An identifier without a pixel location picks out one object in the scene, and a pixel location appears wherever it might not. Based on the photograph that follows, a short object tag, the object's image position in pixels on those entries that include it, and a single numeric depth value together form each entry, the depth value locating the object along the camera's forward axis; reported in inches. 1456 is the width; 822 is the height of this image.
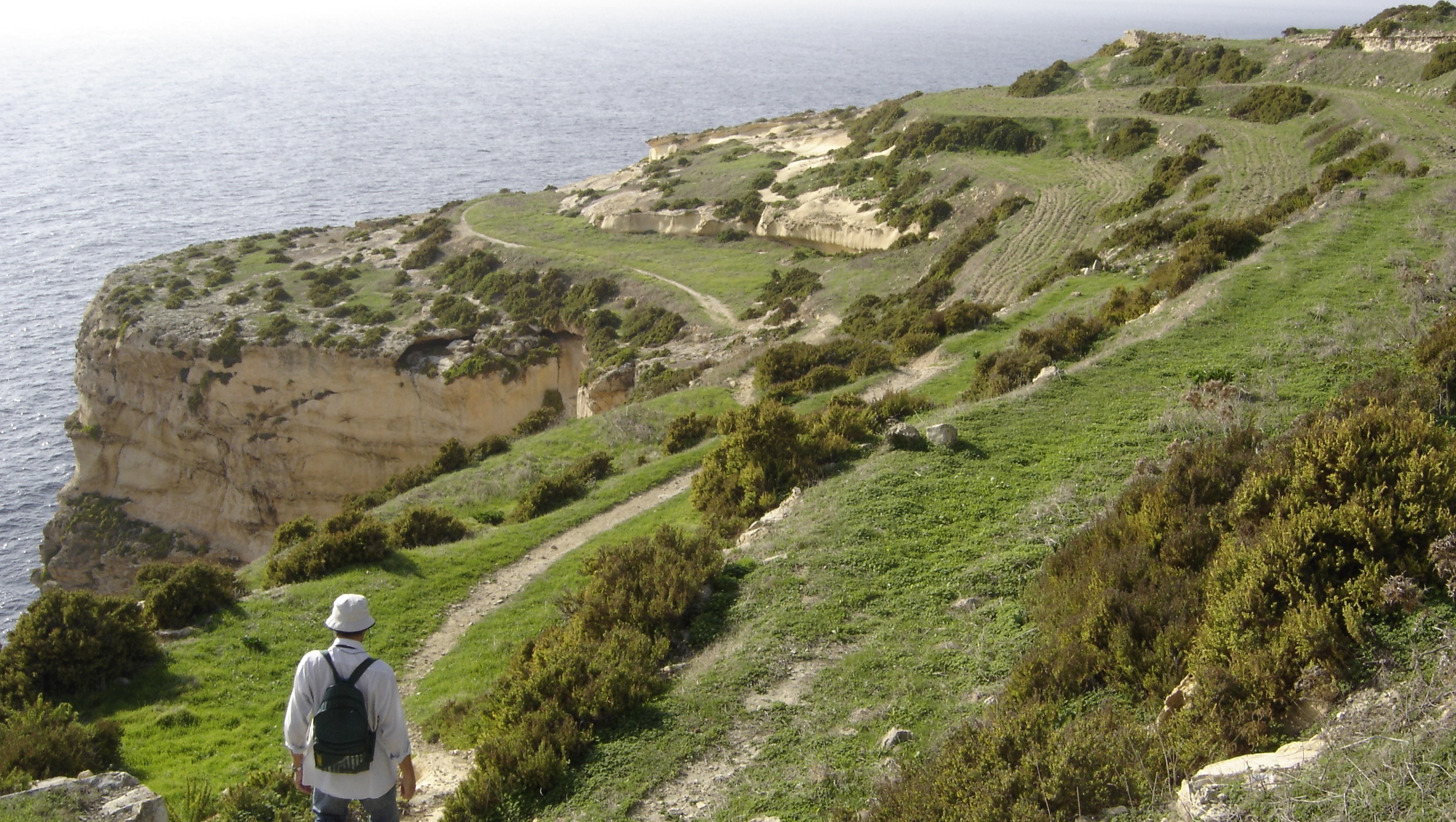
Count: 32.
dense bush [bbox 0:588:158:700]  490.3
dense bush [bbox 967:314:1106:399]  727.7
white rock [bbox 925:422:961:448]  569.0
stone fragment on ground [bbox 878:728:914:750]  307.0
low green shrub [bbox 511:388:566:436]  1250.0
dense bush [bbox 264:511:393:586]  660.1
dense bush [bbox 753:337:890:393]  936.3
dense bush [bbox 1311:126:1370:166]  1218.6
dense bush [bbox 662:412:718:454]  863.1
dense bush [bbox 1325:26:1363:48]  1701.5
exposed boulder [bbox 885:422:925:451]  582.2
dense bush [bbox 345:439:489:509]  1050.7
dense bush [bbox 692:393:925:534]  609.3
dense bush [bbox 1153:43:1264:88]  1833.2
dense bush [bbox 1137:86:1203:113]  1705.2
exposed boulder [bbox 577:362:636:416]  1398.9
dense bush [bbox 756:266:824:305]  1503.4
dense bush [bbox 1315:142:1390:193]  1087.0
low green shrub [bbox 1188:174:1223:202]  1203.9
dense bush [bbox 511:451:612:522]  778.2
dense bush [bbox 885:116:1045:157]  1768.0
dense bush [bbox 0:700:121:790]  382.6
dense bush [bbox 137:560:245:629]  582.9
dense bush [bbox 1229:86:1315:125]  1494.8
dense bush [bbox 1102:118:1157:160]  1558.8
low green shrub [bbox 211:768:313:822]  352.5
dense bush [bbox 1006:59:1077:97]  2191.2
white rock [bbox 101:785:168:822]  314.0
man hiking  251.3
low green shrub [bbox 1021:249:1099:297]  1102.4
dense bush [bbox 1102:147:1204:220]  1283.2
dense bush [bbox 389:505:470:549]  722.8
